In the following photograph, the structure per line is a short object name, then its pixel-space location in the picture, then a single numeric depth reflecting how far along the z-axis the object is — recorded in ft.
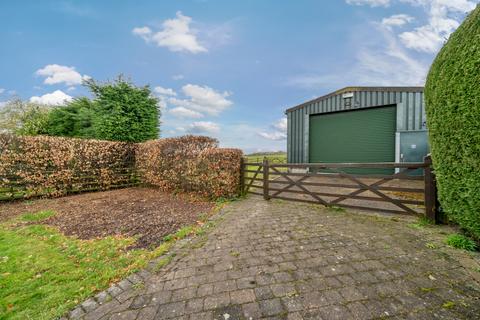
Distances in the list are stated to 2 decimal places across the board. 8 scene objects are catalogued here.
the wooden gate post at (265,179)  19.74
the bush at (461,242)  9.29
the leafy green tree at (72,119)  39.54
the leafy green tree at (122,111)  32.14
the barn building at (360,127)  28.68
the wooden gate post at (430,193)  12.41
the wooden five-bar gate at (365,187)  12.59
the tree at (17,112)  56.90
